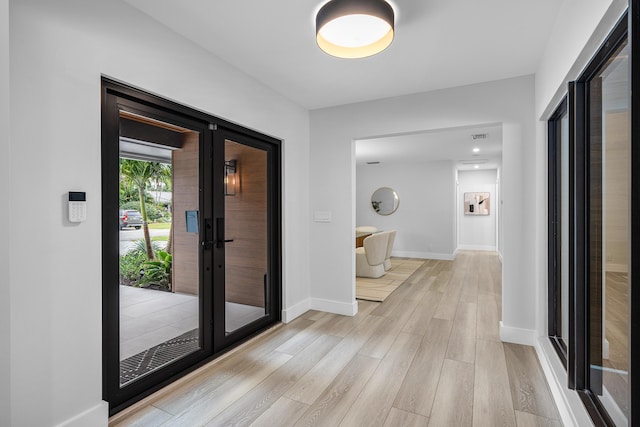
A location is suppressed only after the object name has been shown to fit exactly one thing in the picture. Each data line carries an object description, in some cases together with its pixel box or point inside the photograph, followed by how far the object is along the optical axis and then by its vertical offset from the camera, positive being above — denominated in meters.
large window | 1.11 -0.09
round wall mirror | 8.77 +0.32
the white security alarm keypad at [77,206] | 1.67 +0.04
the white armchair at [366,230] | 7.44 -0.42
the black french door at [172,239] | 1.97 -0.21
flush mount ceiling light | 1.82 +1.15
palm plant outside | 2.11 +0.26
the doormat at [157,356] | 2.13 -1.05
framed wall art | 9.48 +0.23
